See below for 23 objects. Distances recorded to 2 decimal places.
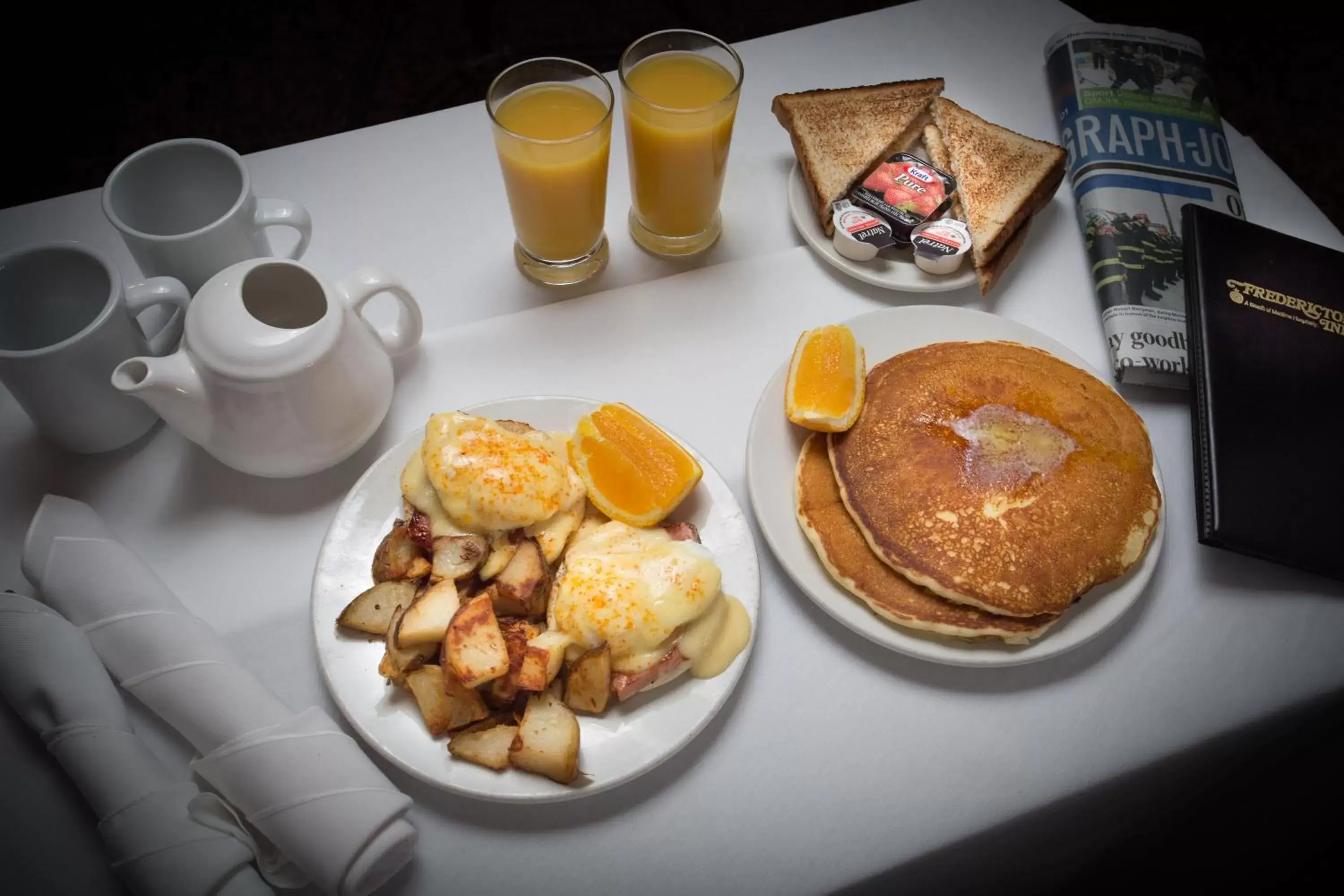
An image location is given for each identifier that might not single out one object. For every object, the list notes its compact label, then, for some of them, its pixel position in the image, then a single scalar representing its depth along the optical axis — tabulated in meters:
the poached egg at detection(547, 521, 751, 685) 1.03
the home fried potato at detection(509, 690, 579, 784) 0.97
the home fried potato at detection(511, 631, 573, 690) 1.00
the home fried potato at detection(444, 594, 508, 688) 0.98
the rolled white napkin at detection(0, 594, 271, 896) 0.89
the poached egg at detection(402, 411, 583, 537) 1.09
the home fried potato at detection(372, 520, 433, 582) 1.10
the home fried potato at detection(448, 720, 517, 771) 0.99
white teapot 1.07
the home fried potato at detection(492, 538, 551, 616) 1.05
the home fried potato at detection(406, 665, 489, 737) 1.01
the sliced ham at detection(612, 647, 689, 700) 1.02
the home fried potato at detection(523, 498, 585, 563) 1.12
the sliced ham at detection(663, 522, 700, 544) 1.13
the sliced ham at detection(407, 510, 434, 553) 1.11
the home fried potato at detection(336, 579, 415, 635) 1.07
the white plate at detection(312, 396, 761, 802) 1.00
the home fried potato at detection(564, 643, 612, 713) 1.01
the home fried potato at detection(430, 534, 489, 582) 1.08
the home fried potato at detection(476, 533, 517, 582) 1.09
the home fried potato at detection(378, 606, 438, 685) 1.02
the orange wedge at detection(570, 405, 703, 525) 1.14
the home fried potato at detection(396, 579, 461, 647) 1.02
